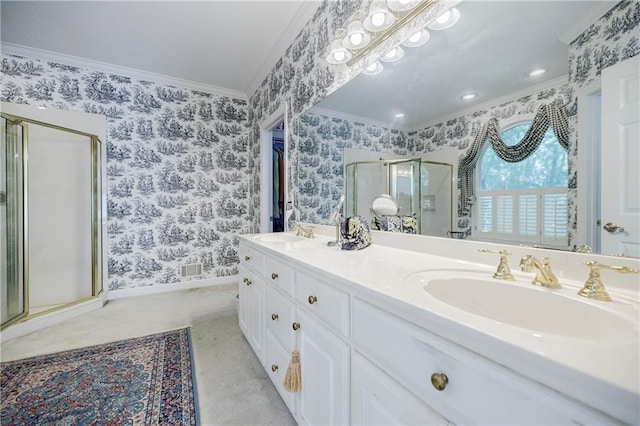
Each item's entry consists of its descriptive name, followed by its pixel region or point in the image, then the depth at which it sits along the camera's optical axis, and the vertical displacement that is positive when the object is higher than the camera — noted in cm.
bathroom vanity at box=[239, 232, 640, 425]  37 -26
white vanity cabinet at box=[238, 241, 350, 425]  85 -50
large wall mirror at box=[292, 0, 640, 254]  81 +52
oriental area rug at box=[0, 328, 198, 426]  127 -98
